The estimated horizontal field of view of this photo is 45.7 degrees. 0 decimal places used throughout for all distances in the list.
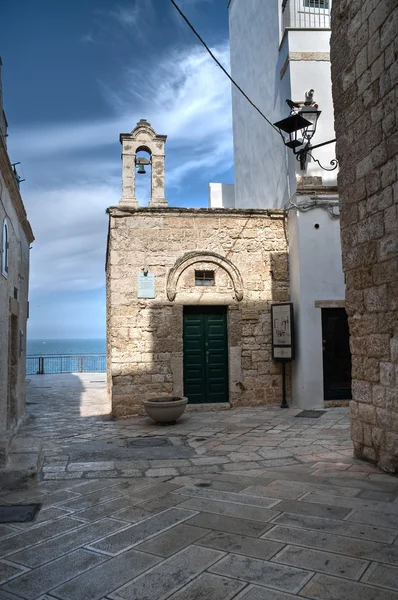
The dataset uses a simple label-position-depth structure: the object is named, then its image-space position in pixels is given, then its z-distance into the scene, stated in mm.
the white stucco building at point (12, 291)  5415
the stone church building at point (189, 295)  8875
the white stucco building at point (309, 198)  8898
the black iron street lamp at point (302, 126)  7841
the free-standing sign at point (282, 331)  8953
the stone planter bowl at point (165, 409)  7492
